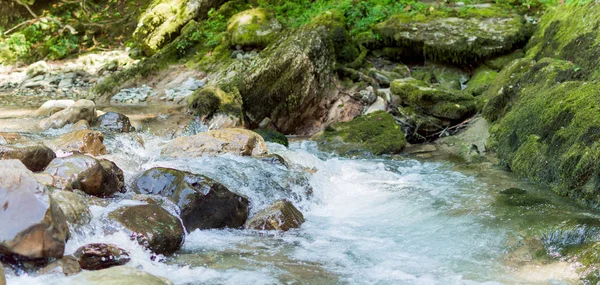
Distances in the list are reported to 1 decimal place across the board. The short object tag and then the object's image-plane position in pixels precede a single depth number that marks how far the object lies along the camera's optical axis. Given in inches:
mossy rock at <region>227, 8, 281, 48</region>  492.7
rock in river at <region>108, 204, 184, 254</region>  168.9
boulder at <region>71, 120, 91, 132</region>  308.2
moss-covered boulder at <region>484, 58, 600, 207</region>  211.6
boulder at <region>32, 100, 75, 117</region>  351.7
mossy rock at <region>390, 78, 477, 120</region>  352.2
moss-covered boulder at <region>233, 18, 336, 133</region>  394.3
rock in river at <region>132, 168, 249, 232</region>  199.8
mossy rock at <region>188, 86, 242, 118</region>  373.4
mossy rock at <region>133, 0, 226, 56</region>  582.2
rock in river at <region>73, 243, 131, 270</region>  151.6
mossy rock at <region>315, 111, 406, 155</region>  335.9
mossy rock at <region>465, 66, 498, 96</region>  380.3
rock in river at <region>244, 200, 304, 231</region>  205.0
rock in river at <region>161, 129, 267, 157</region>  283.4
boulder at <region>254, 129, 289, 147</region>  350.0
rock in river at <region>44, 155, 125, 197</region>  198.5
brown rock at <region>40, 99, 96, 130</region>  319.0
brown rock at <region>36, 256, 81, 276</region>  141.3
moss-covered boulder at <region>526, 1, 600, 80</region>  278.8
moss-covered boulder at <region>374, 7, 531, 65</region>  408.8
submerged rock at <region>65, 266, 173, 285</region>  120.4
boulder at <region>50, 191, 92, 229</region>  164.2
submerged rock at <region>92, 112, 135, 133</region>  322.7
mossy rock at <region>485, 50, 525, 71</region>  401.1
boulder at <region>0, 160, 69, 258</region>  140.3
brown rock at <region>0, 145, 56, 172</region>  212.7
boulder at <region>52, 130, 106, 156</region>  259.7
